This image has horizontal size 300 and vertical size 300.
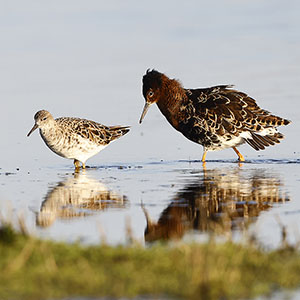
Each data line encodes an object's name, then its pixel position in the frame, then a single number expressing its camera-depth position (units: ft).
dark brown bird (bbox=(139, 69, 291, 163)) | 52.06
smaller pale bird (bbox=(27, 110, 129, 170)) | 52.70
